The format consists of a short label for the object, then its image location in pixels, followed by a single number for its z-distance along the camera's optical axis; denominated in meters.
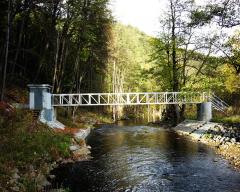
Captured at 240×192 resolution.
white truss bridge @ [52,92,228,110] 19.11
